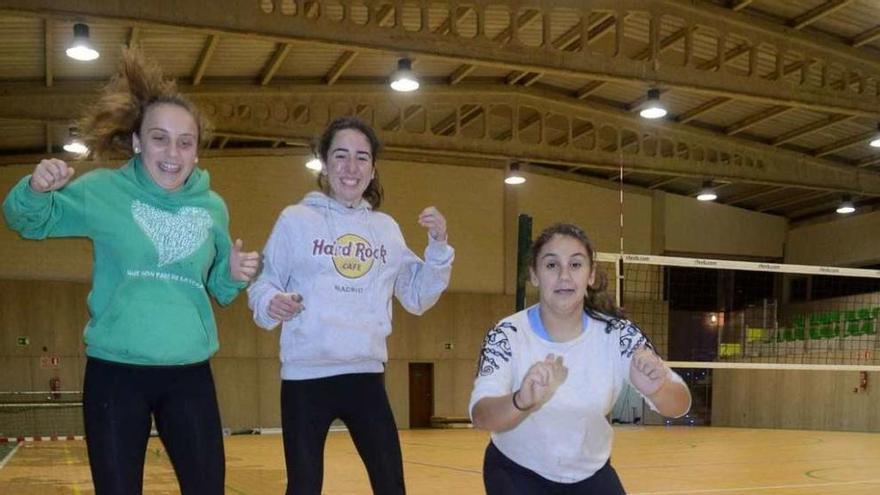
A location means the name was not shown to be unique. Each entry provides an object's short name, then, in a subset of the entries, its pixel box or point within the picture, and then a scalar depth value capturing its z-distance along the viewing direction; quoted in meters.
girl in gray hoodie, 3.72
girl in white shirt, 3.54
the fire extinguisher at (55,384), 23.19
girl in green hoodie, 3.17
